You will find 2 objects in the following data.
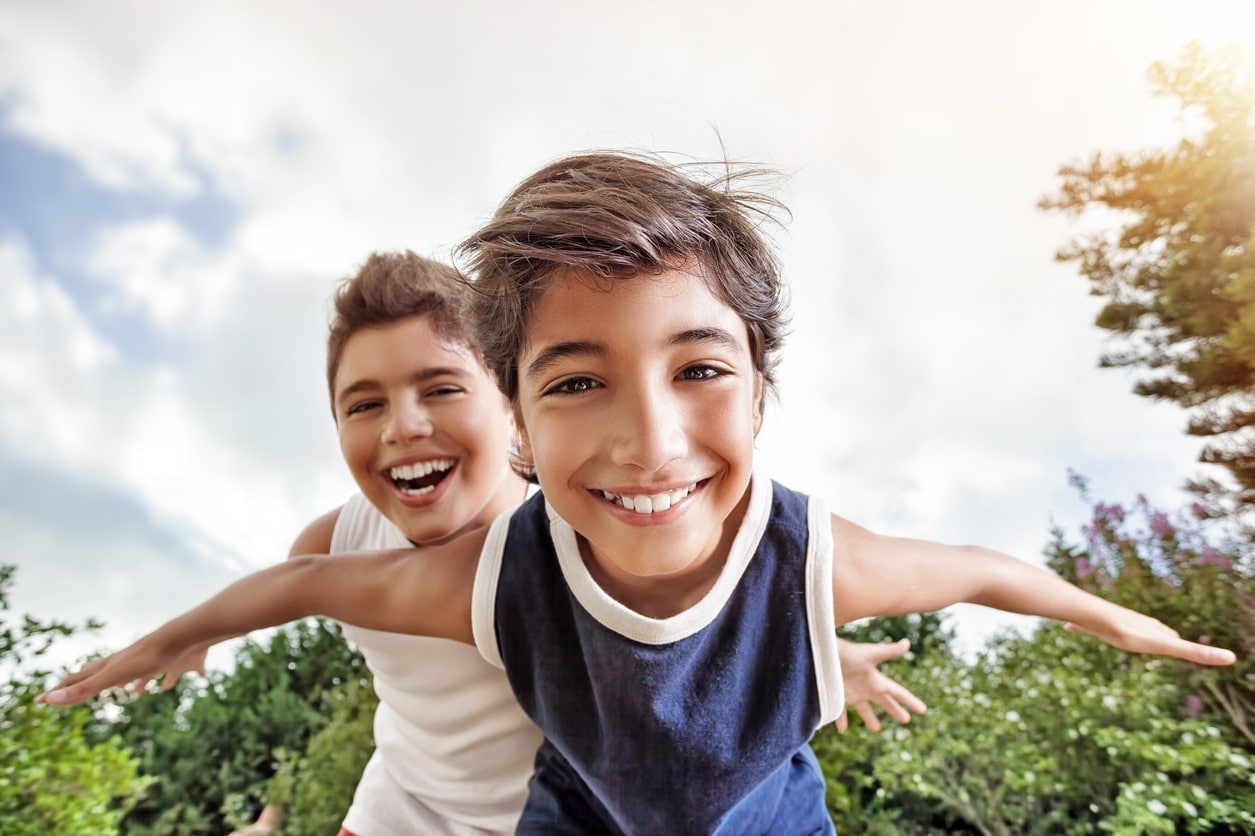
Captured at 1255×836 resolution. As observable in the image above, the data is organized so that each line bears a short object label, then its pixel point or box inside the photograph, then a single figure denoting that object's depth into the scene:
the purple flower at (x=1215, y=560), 1.59
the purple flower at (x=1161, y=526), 1.70
